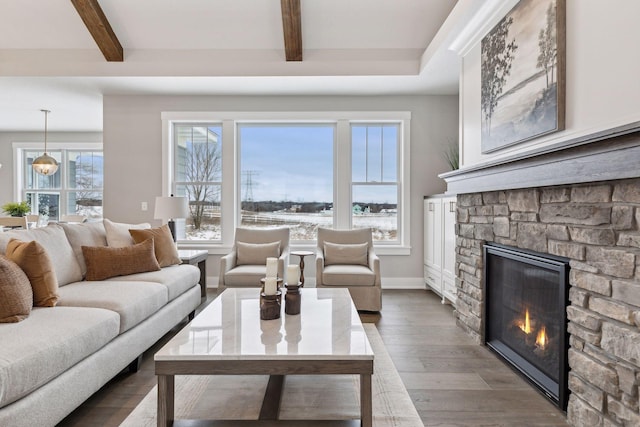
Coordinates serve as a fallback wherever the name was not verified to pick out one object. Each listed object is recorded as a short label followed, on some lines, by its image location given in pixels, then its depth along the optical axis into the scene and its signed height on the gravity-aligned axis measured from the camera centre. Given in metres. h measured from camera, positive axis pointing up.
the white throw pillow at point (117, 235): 3.40 -0.20
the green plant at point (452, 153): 4.92 +0.79
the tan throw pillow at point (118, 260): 3.05 -0.39
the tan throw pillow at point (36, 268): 2.24 -0.32
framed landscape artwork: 2.10 +0.87
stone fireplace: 1.60 -0.16
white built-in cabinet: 4.06 -0.36
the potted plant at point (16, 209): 5.68 +0.05
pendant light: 6.27 +0.77
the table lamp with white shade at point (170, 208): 4.30 +0.05
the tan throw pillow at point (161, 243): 3.54 -0.28
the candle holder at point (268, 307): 2.16 -0.52
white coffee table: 1.60 -0.60
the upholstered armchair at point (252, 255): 3.89 -0.47
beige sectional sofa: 1.58 -0.62
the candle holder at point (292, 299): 2.26 -0.50
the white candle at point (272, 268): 2.14 -0.30
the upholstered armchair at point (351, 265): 3.88 -0.56
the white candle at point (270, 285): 2.15 -0.40
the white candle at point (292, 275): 2.20 -0.35
